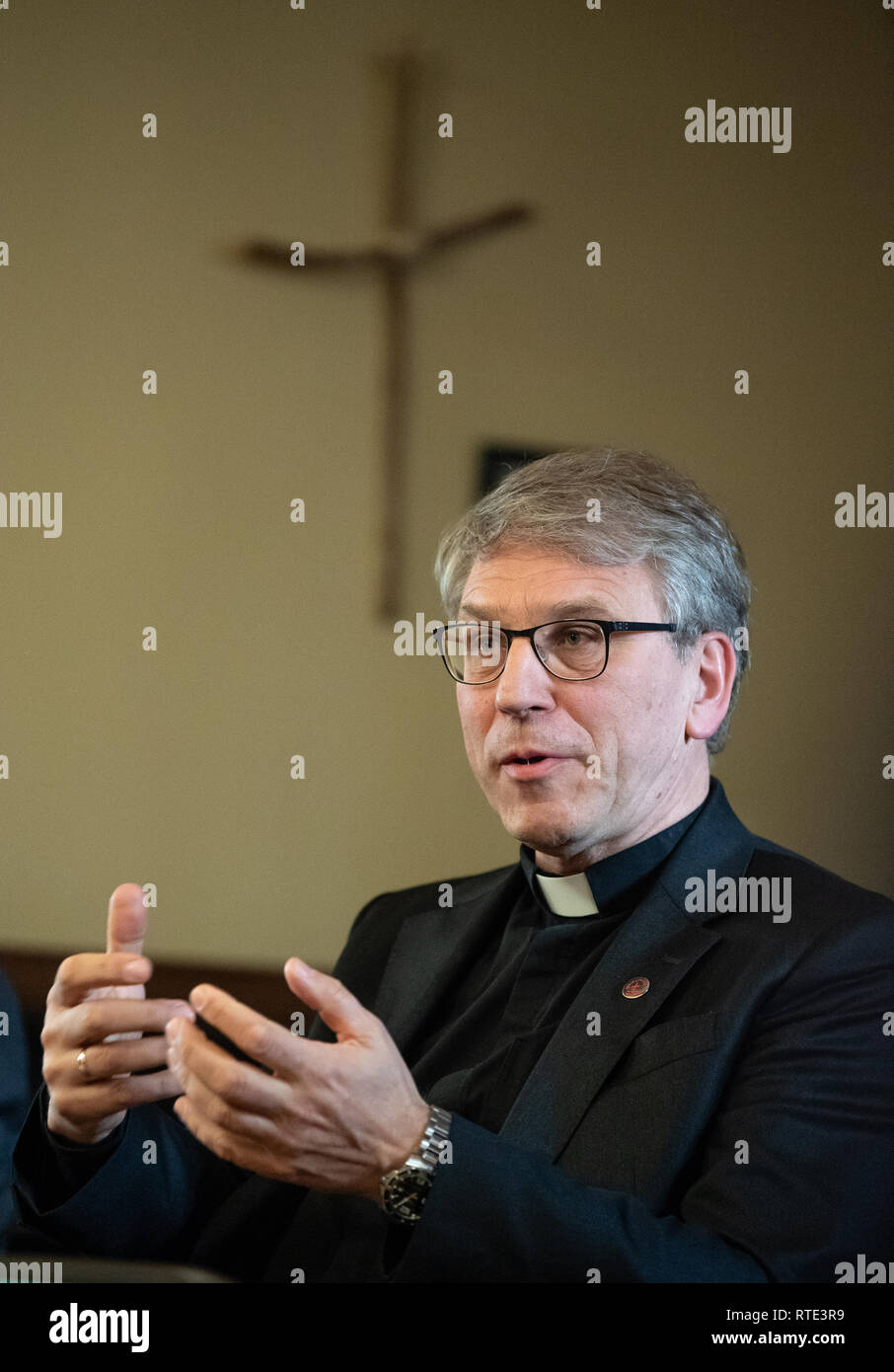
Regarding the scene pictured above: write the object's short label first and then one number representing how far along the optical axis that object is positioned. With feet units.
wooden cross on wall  10.53
